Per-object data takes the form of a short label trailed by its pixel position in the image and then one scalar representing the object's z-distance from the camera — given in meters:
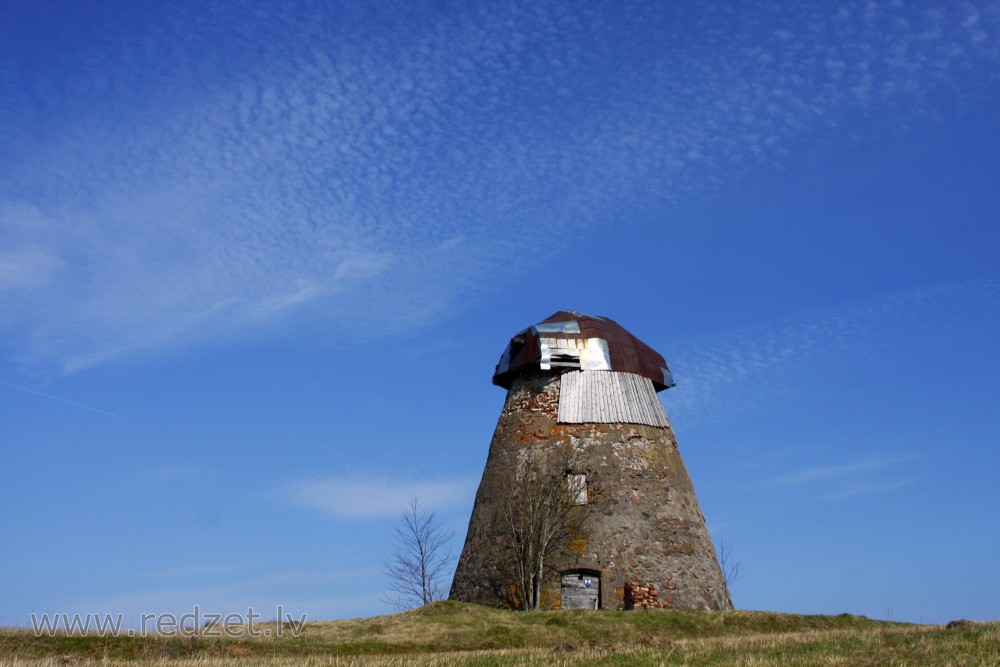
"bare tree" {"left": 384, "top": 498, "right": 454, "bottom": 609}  32.66
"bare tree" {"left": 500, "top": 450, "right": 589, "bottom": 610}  24.70
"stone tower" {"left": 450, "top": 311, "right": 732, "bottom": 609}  24.67
